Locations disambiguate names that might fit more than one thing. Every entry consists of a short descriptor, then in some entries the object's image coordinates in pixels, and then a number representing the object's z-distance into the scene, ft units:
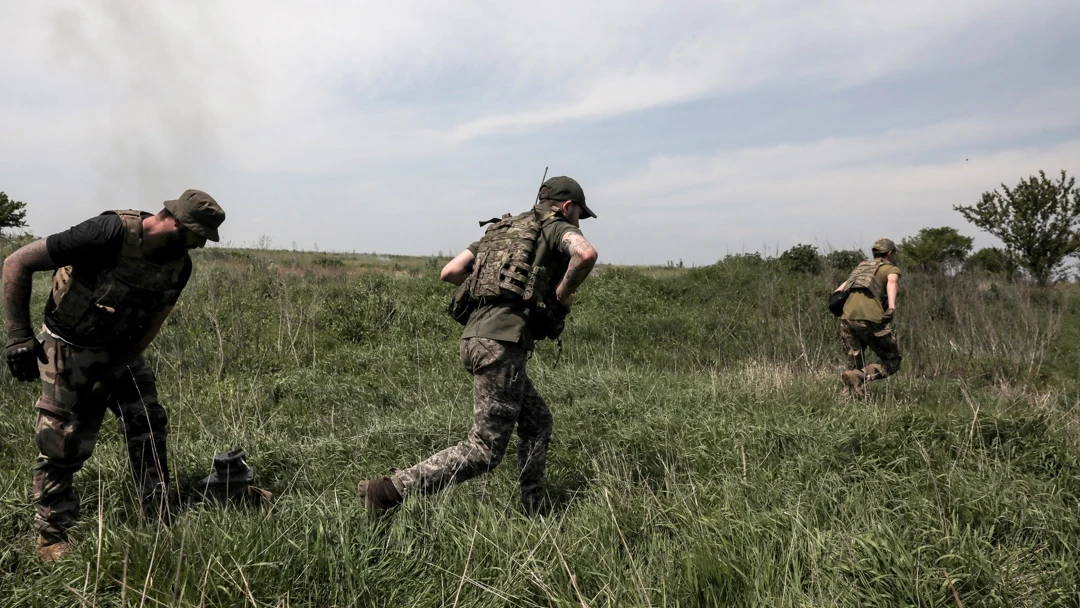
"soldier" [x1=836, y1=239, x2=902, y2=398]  21.13
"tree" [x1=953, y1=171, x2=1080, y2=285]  62.90
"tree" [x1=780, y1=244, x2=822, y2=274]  56.08
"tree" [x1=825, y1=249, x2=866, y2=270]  57.26
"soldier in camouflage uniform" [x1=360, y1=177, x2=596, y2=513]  10.05
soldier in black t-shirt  8.96
